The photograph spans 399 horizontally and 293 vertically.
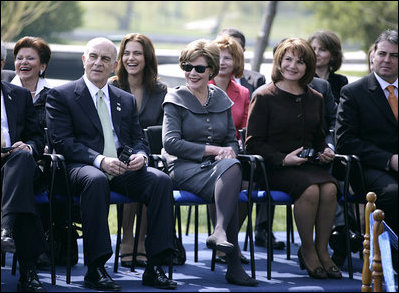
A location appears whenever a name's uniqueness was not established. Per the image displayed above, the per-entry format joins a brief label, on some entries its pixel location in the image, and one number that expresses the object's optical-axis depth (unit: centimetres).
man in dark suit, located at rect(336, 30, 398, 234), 1425
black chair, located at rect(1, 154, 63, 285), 1274
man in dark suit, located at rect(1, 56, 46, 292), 1169
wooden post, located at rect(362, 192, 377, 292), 1062
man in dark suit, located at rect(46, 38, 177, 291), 1252
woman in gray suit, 1321
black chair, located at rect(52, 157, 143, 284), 1284
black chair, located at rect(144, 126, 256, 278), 1348
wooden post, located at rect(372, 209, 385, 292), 1020
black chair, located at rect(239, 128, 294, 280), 1371
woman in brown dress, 1387
